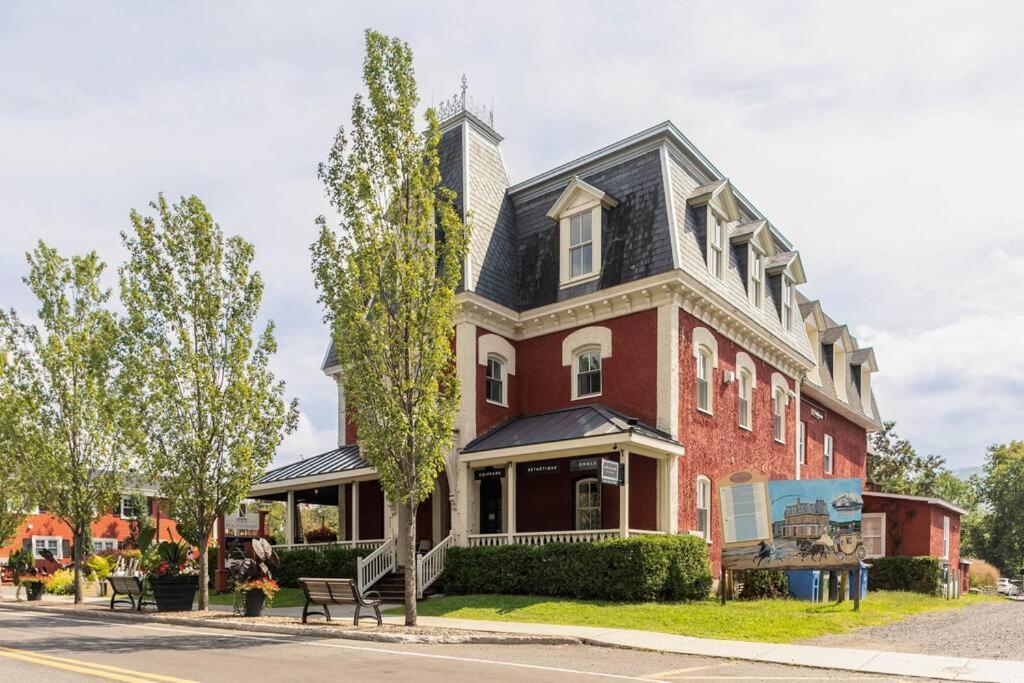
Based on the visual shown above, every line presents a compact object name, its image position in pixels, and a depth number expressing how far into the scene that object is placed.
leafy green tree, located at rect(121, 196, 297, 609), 19.78
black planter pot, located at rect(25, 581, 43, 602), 26.05
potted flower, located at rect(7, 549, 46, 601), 26.11
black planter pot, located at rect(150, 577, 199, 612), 20.11
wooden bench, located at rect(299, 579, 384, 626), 15.78
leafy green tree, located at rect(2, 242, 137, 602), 24.89
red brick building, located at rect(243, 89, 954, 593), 21.50
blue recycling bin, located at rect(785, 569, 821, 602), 22.12
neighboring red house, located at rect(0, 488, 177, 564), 49.31
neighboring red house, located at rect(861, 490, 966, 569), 30.28
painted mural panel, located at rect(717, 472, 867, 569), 18.88
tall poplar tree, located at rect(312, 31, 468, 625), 16.91
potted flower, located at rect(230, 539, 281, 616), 18.14
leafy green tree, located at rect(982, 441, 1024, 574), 62.08
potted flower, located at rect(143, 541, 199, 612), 20.11
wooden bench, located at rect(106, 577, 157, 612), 20.25
